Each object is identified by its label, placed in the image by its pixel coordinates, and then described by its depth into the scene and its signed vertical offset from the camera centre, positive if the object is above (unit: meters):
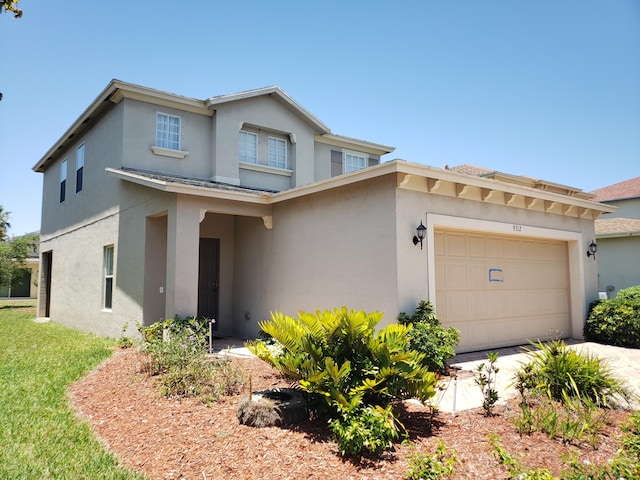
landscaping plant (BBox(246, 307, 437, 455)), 4.31 -1.00
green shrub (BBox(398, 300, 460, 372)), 6.47 -1.02
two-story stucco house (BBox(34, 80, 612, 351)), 8.06 +0.96
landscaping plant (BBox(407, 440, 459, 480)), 3.51 -1.63
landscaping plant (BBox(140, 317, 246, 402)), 5.99 -1.50
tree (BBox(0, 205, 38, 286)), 25.80 +1.07
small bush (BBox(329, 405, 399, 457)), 3.94 -1.49
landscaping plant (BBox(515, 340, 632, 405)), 5.52 -1.42
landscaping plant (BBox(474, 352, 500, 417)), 4.94 -1.47
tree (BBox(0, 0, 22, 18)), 3.30 +2.09
